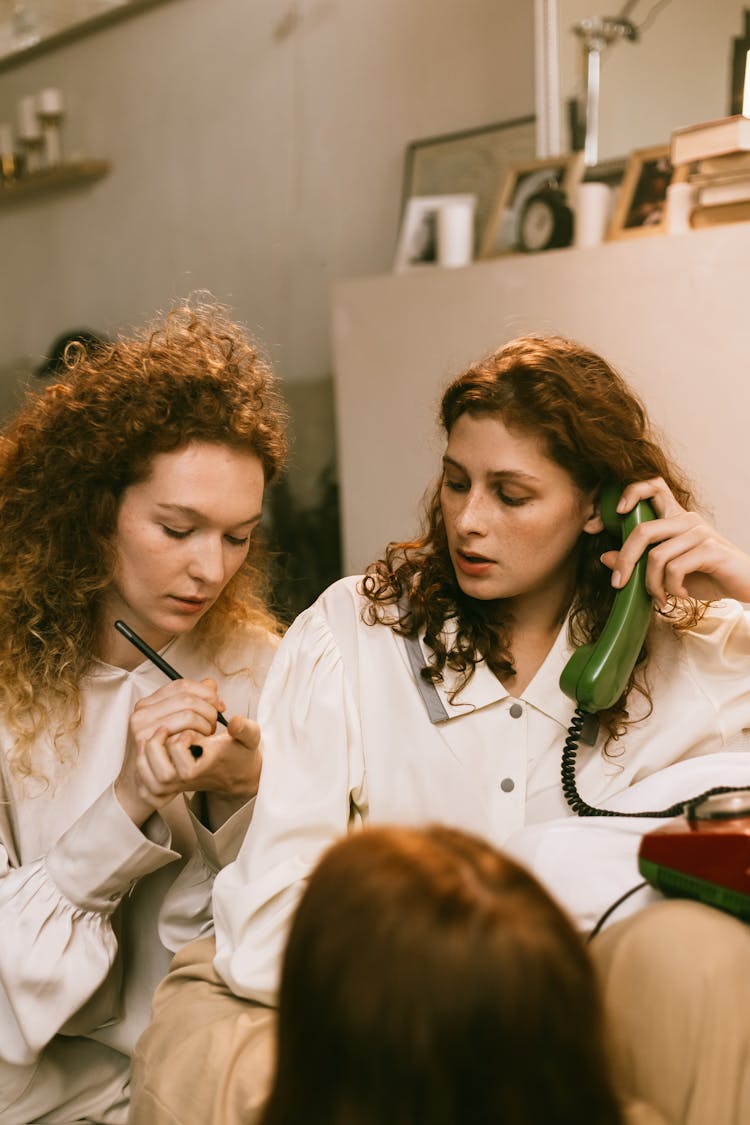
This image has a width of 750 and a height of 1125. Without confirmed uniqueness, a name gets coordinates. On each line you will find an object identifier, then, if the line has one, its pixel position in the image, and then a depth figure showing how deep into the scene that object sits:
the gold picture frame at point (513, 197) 2.51
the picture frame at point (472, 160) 2.77
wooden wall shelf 3.84
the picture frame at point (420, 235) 2.79
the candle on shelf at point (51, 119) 3.89
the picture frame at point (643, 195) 2.27
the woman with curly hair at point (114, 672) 1.38
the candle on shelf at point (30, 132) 3.96
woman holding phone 1.29
